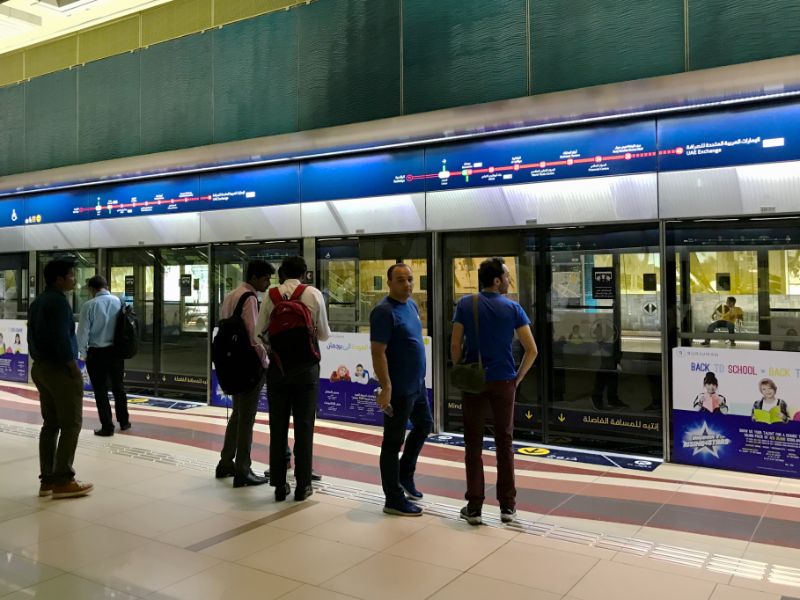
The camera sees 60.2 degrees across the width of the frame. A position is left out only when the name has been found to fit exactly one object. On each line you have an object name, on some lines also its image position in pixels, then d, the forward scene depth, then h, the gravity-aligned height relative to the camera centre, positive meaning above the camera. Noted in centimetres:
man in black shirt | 440 -40
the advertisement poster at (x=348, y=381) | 673 -76
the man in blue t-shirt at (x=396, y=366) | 394 -36
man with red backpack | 423 -36
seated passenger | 497 -13
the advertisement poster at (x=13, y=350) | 986 -59
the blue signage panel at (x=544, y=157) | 526 +119
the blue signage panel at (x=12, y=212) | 993 +142
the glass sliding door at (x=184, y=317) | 812 -12
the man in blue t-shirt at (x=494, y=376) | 386 -42
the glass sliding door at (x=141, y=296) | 859 +14
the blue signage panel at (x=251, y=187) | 721 +129
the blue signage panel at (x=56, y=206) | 920 +141
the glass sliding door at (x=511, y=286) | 584 +18
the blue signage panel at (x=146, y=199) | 808 +134
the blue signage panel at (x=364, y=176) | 637 +124
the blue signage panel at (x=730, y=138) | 472 +114
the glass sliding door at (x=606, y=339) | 537 -30
